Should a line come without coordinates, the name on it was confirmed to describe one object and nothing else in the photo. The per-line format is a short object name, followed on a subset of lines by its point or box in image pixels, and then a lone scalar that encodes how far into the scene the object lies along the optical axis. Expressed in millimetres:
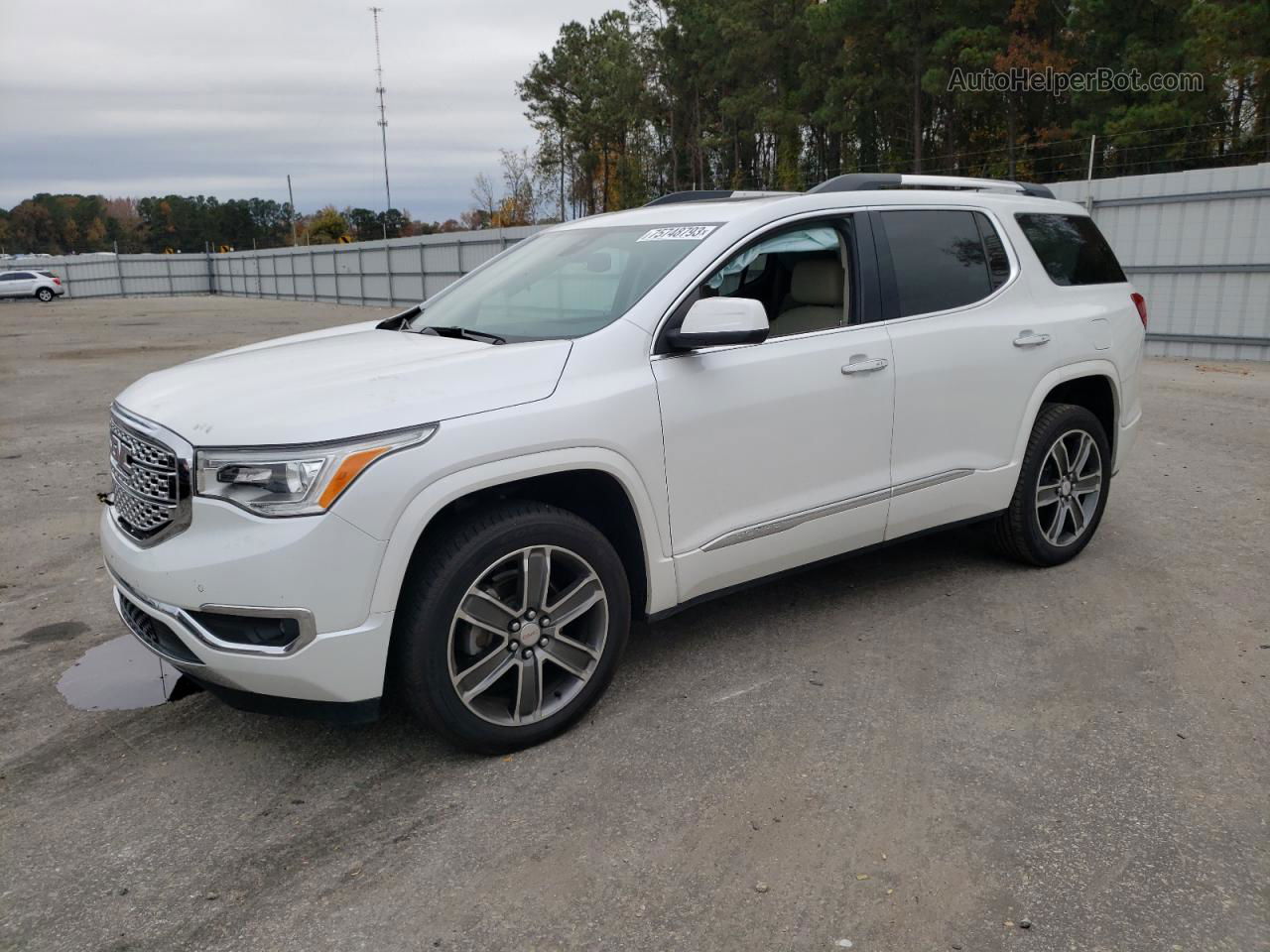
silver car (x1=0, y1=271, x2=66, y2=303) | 45644
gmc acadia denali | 2930
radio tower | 59031
